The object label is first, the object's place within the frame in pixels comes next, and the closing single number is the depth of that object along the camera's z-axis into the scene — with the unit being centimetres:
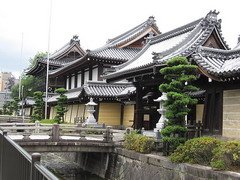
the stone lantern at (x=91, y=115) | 1980
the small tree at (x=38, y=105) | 2729
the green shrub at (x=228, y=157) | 822
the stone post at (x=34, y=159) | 282
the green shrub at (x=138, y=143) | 1222
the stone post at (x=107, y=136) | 1482
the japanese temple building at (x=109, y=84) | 2315
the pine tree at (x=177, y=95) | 1056
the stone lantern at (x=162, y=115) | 1312
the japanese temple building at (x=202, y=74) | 1070
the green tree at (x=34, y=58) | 5587
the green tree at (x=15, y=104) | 3982
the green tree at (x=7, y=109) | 4277
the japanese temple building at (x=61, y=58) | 3467
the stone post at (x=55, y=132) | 1415
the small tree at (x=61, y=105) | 2232
